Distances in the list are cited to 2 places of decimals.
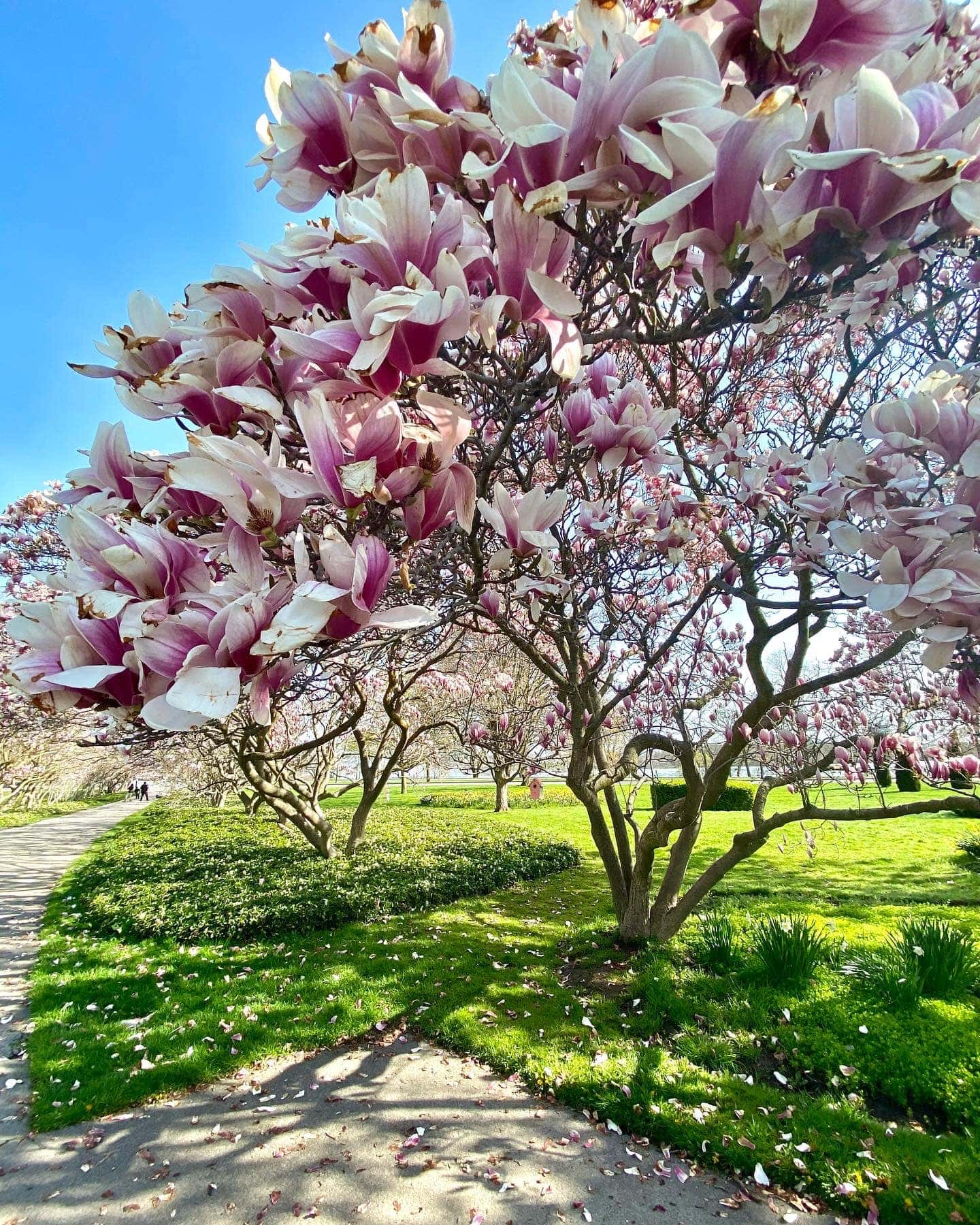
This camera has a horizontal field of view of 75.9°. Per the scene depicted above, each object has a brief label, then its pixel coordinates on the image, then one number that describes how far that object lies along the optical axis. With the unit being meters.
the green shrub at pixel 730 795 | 16.08
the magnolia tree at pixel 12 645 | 7.16
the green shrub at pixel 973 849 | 8.90
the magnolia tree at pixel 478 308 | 0.70
